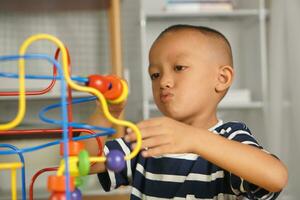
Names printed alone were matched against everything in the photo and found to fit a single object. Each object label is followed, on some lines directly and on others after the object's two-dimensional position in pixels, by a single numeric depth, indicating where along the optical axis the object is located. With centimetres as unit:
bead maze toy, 88
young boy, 127
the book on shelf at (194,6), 265
